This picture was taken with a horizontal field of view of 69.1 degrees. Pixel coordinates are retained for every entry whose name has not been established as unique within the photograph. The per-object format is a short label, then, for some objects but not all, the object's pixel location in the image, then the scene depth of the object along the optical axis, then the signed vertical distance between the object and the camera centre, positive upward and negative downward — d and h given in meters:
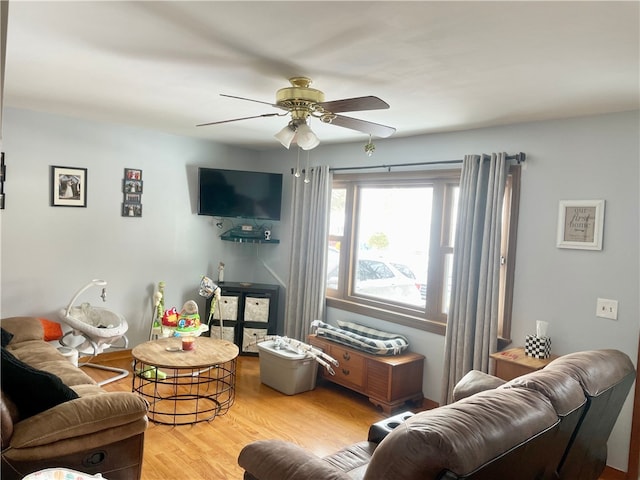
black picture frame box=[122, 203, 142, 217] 4.67 +0.06
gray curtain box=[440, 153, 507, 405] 3.43 -0.26
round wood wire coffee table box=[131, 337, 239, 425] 3.26 -1.45
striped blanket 3.92 -0.96
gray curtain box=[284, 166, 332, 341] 4.82 -0.27
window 3.96 -0.12
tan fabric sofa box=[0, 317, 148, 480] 2.08 -1.06
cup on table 3.49 -0.94
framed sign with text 3.02 +0.13
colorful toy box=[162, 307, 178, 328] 4.09 -0.90
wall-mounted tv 5.11 +0.32
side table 2.98 -0.80
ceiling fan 2.47 +0.63
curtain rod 3.40 +0.61
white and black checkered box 3.12 -0.72
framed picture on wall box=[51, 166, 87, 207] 4.25 +0.24
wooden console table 3.77 -1.22
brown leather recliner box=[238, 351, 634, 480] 1.36 -0.65
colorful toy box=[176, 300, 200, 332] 3.95 -0.86
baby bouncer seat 3.91 -0.99
